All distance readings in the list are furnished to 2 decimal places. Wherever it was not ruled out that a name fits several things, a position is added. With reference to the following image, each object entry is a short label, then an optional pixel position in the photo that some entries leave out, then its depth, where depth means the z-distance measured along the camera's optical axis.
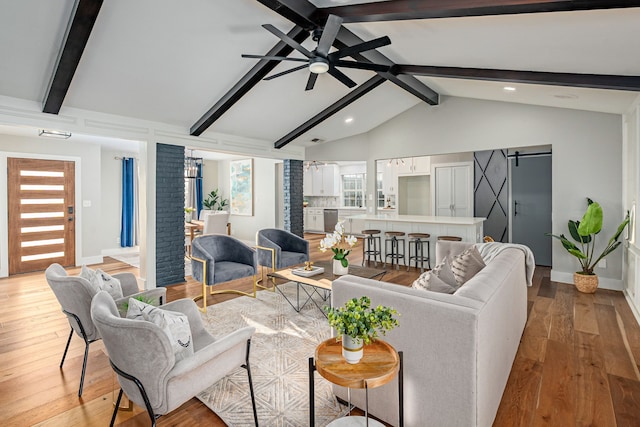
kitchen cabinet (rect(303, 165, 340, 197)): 11.52
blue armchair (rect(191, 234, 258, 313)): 3.91
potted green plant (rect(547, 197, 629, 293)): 4.29
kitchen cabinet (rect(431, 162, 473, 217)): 7.68
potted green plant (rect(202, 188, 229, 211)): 9.41
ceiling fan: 2.79
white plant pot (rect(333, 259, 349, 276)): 3.65
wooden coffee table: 3.46
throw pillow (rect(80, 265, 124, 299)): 2.33
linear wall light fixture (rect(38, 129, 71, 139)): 5.30
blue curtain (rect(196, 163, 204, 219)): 9.40
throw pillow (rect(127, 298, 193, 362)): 1.63
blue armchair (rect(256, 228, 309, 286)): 4.80
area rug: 2.05
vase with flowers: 3.60
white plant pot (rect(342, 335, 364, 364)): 1.50
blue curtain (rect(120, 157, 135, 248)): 7.60
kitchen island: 5.49
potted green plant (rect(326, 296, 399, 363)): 1.46
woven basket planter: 4.47
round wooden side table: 1.40
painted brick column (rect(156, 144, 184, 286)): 4.81
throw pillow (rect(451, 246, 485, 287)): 2.43
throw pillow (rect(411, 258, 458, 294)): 2.09
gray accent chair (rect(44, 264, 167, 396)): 2.15
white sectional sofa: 1.55
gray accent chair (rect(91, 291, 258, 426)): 1.47
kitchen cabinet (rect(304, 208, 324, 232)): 11.43
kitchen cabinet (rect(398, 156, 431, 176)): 8.49
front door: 5.63
